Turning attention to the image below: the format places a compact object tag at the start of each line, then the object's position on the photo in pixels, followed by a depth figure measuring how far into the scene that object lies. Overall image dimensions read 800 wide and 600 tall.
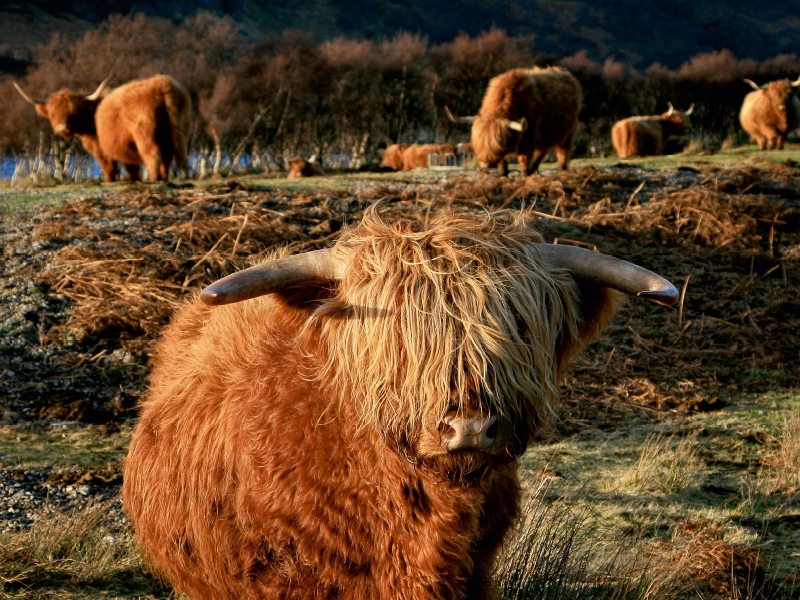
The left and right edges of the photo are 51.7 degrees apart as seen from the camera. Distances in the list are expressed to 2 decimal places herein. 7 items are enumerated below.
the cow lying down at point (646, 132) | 29.64
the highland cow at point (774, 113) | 24.52
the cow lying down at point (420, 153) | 32.91
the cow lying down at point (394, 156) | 35.47
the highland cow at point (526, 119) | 14.85
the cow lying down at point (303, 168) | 26.87
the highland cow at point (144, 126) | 15.23
